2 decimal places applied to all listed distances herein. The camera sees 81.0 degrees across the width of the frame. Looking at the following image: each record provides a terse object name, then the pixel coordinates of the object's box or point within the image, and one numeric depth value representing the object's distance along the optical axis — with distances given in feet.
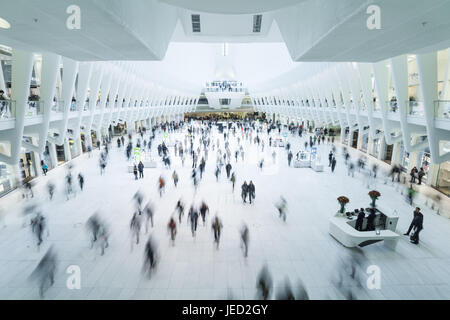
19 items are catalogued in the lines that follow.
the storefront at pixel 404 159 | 55.11
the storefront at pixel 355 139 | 88.98
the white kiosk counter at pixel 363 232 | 23.18
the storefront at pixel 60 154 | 65.37
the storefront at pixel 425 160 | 47.06
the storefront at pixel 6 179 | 40.22
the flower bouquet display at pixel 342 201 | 26.37
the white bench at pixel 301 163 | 55.72
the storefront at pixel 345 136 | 94.57
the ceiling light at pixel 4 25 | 14.94
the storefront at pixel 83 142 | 80.16
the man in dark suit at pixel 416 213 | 23.82
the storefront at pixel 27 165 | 46.44
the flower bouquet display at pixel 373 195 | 27.35
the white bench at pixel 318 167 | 51.96
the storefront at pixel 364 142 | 78.89
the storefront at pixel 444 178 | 41.88
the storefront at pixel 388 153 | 66.05
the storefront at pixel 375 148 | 68.44
